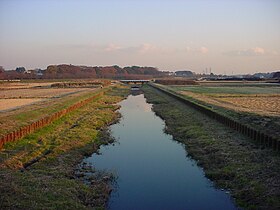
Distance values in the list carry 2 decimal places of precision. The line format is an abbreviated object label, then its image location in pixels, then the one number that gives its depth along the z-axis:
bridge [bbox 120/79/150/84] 107.68
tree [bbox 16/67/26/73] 180.14
